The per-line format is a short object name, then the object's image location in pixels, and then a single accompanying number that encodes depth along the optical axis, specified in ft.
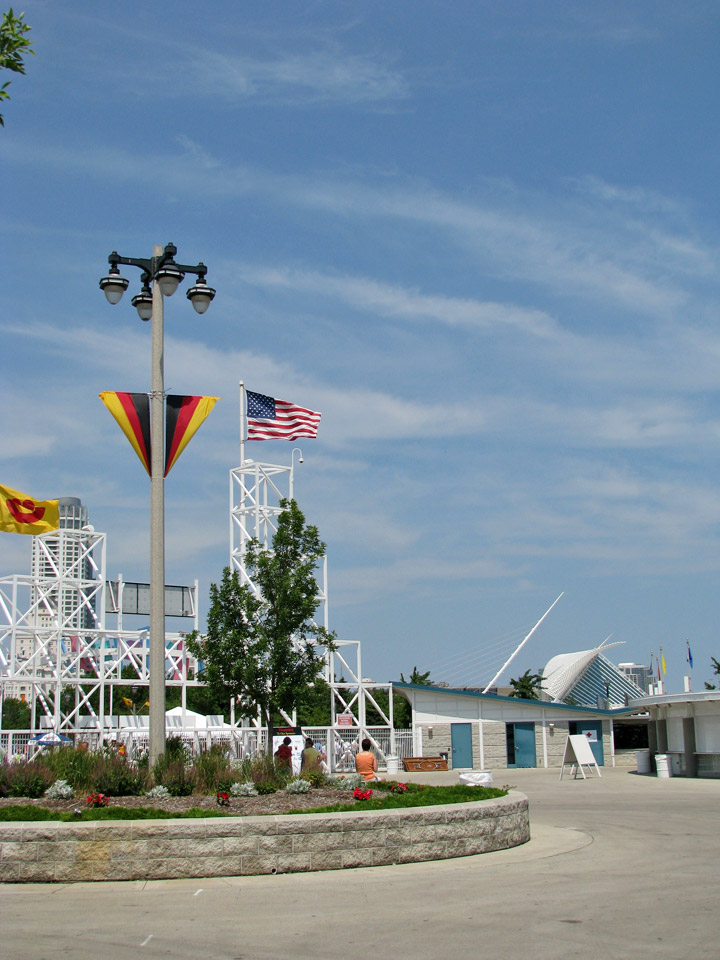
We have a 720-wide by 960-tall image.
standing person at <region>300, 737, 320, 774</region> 50.46
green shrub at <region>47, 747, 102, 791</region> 42.42
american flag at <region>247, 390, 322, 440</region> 115.75
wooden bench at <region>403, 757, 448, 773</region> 123.44
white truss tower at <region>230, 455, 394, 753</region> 118.83
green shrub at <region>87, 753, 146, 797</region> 41.98
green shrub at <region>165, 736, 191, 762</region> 45.62
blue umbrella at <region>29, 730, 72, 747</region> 107.83
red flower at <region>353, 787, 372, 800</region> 42.96
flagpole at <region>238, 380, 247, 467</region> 120.89
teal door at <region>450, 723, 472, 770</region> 131.85
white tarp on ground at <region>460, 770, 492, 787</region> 68.74
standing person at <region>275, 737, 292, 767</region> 49.29
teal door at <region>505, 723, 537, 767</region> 133.59
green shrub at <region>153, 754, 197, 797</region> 42.83
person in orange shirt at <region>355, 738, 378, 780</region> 52.90
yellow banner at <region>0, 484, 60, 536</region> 111.14
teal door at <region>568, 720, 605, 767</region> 136.77
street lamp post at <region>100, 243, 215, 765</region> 45.06
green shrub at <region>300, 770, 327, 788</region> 48.01
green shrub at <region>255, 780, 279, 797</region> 44.50
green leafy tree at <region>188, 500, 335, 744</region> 73.97
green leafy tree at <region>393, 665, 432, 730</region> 242.78
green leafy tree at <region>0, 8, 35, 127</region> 28.99
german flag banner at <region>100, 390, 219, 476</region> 47.44
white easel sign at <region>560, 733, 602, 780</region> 99.66
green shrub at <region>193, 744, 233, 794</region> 43.78
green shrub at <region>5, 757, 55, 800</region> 42.39
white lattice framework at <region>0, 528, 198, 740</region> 127.95
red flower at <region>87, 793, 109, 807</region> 39.22
